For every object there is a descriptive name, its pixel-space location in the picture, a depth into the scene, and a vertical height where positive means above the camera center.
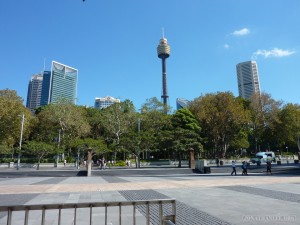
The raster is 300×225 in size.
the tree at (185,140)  39.94 +3.42
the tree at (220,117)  49.88 +8.44
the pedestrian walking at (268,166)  24.93 -0.42
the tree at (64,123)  50.41 +7.82
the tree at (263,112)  57.02 +10.67
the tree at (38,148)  37.60 +2.22
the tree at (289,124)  57.38 +8.23
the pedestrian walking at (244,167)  24.34 -0.48
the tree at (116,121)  53.21 +8.59
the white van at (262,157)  47.67 +0.87
